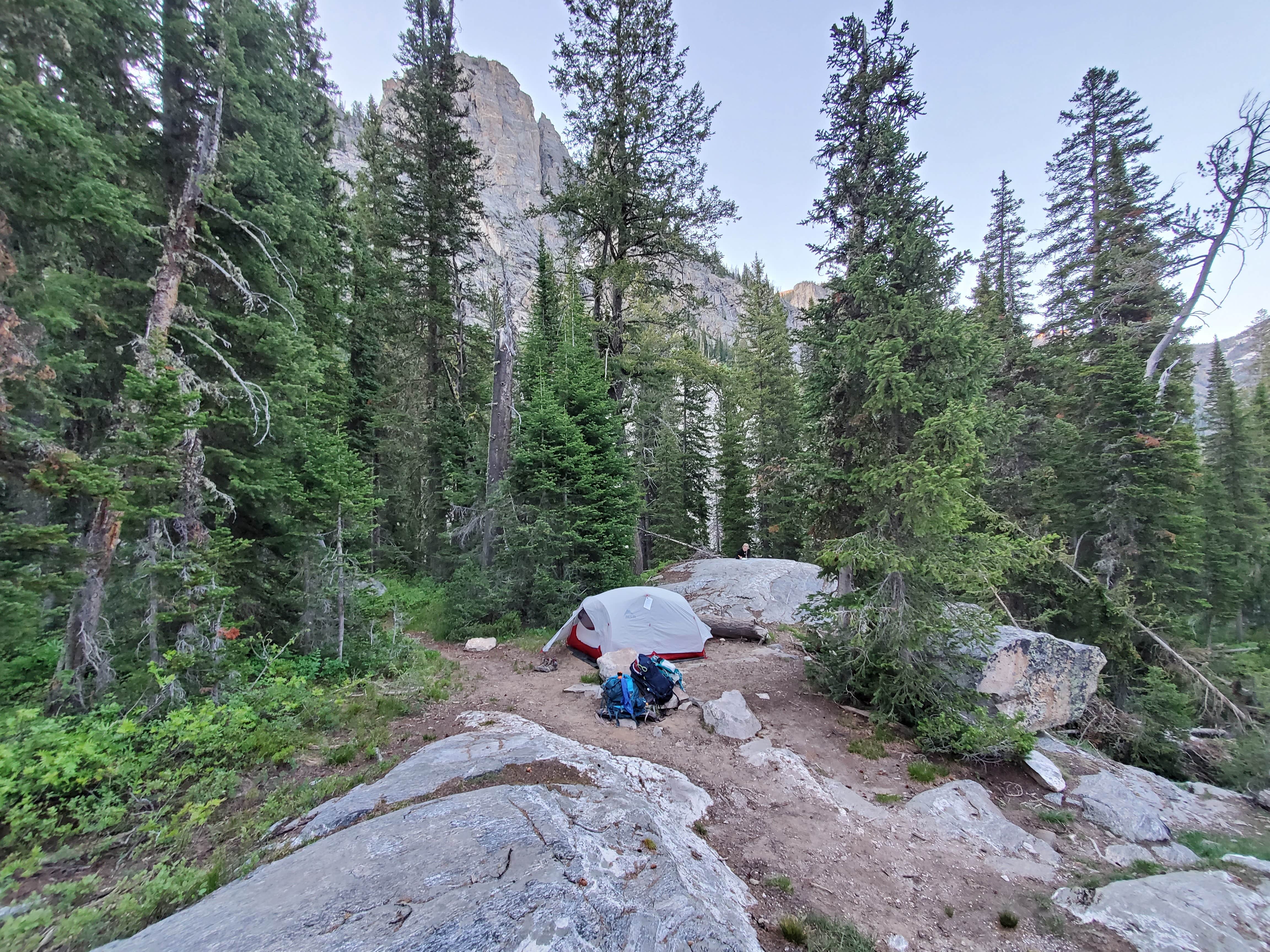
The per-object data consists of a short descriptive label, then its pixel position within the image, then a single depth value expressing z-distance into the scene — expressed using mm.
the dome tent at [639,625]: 9375
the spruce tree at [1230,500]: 19438
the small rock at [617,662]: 8281
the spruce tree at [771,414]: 22609
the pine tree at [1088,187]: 14844
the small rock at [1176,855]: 4812
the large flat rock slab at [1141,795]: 5609
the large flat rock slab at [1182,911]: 3420
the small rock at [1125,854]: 4703
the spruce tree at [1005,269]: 18453
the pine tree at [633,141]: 13367
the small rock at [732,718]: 6676
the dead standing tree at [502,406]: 12156
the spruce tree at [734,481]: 24609
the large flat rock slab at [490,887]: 2561
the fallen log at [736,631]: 11219
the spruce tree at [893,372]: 6578
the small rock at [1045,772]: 5848
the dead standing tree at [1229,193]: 10172
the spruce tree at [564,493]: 11562
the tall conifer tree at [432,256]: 15609
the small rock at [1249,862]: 4551
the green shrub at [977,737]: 6070
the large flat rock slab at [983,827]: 4578
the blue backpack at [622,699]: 6832
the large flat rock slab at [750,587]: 12805
